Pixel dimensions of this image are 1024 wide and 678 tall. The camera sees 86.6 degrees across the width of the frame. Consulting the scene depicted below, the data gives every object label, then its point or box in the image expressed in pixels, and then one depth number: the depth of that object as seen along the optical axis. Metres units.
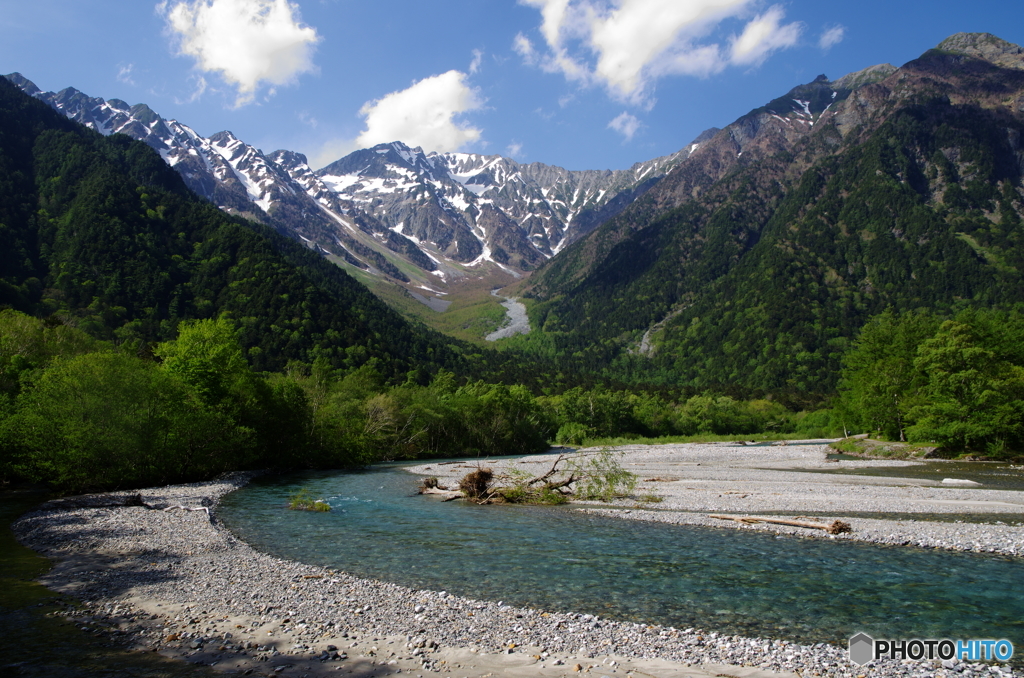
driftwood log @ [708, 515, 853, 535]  21.97
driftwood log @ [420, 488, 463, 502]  35.41
